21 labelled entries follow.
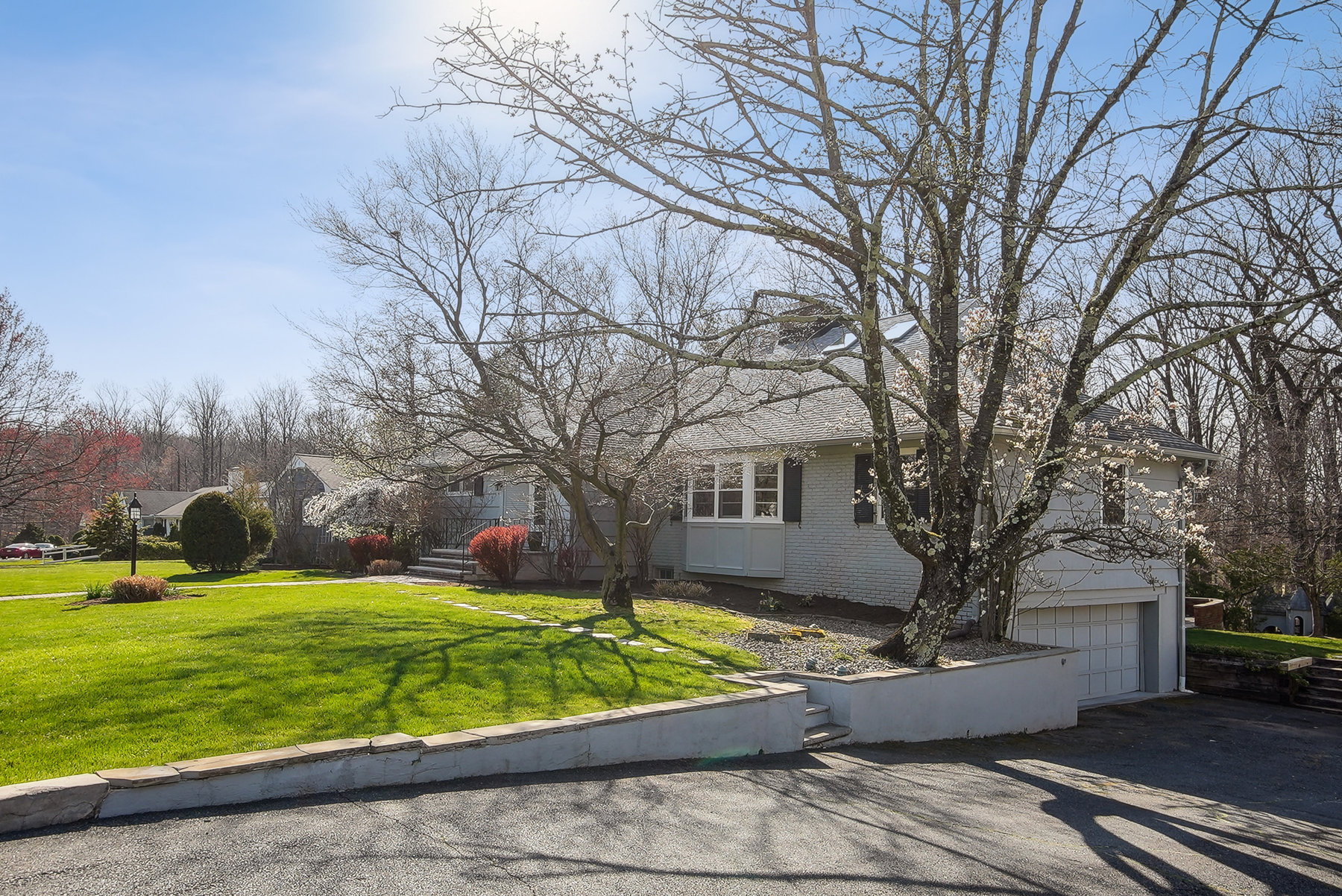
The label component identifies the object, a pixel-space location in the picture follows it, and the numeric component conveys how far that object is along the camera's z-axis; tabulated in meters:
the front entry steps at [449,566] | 18.33
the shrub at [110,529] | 28.52
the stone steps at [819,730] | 8.06
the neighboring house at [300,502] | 26.11
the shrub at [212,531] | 20.00
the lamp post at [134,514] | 16.38
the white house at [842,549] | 14.77
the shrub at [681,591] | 15.84
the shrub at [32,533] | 44.31
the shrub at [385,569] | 20.61
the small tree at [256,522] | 21.89
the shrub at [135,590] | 13.42
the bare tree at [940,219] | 7.86
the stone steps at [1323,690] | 16.02
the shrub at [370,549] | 21.61
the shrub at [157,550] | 29.53
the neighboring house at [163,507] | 45.78
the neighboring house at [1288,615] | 24.34
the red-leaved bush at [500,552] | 16.80
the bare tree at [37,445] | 21.84
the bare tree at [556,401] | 11.01
